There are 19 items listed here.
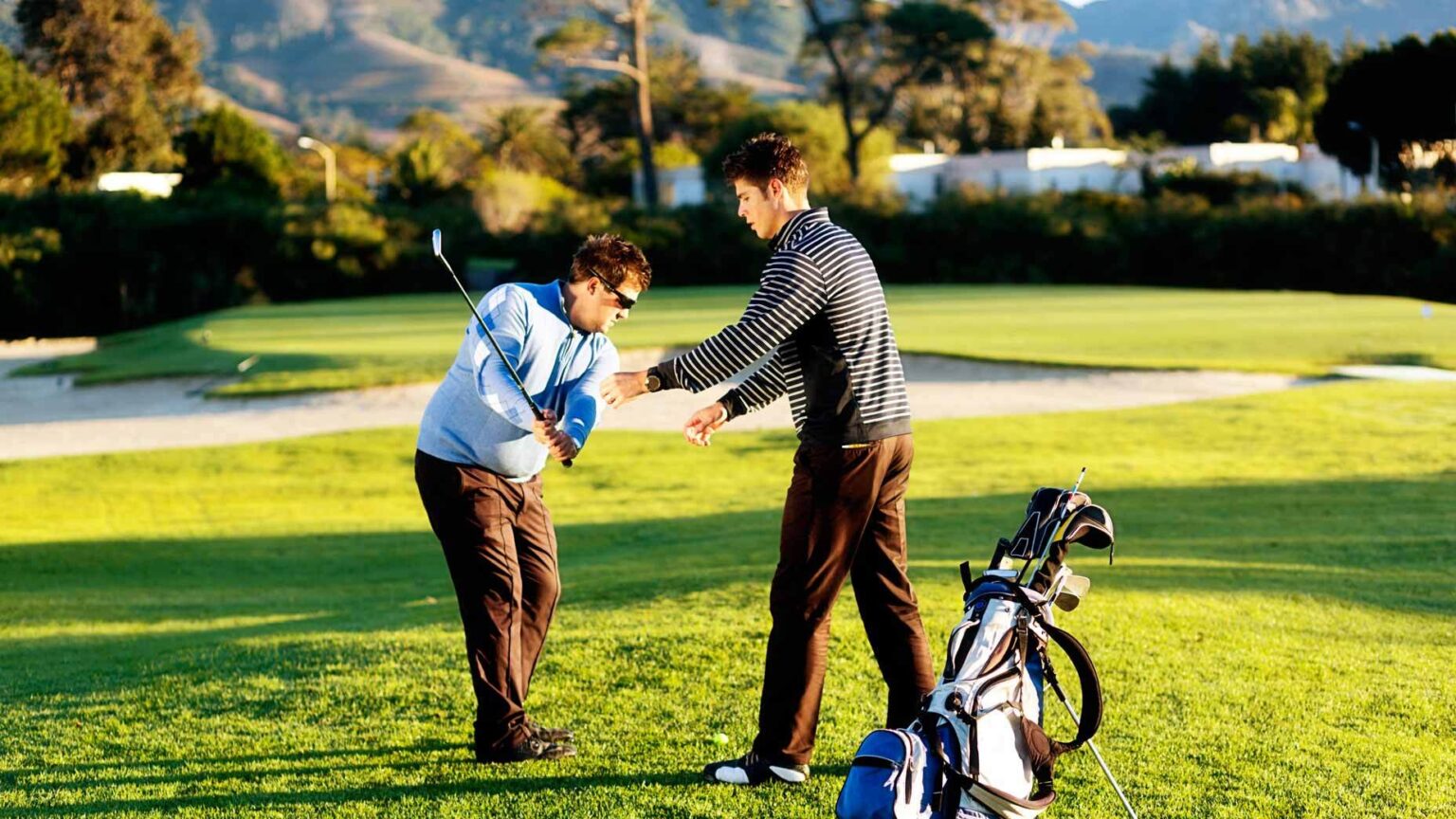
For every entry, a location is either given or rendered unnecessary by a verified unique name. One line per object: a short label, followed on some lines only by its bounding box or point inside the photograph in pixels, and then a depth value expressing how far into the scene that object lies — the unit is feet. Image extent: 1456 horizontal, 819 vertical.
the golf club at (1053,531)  15.44
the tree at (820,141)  244.63
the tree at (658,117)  323.98
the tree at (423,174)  228.63
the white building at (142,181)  253.65
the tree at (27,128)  223.10
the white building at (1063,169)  268.41
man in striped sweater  18.43
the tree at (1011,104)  309.63
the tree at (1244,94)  341.82
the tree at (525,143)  334.44
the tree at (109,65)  276.41
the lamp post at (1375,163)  215.51
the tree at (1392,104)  214.28
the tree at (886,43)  274.36
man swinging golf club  20.11
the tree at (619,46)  239.30
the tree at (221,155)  225.56
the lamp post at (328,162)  232.04
